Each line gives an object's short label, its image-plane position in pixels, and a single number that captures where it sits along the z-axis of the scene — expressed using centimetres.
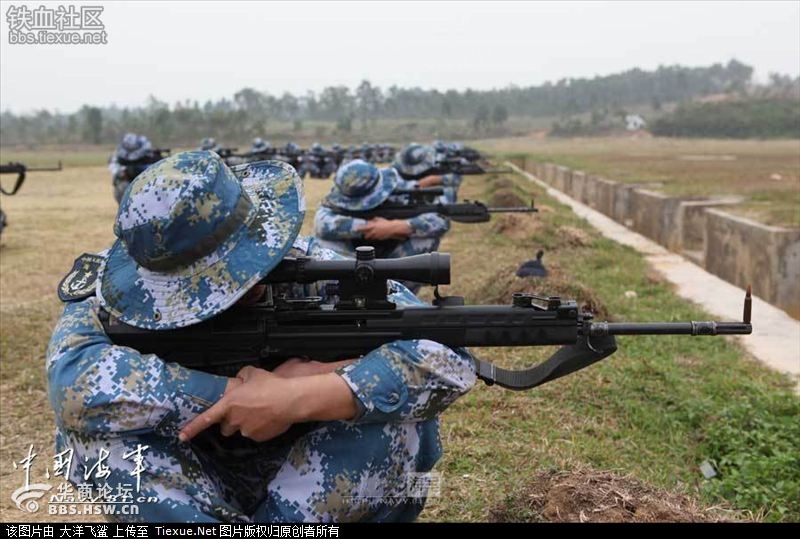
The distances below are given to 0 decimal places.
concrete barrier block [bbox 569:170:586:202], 2206
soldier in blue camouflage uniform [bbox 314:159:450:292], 598
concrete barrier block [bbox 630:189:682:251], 1259
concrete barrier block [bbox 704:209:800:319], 810
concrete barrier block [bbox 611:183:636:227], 1597
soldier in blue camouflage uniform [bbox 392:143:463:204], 1180
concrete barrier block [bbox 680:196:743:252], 1187
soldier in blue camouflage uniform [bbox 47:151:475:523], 209
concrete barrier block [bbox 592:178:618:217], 1766
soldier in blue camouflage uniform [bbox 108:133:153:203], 1283
